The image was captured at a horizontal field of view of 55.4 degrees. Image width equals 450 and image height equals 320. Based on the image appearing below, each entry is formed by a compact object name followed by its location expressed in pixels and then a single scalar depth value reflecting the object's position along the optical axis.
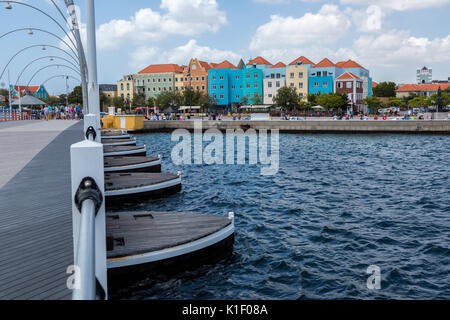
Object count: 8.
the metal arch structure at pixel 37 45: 48.54
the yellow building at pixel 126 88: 133.00
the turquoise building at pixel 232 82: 101.56
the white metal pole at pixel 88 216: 2.66
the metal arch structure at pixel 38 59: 55.54
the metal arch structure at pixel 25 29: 38.59
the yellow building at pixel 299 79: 97.19
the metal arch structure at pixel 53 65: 61.94
